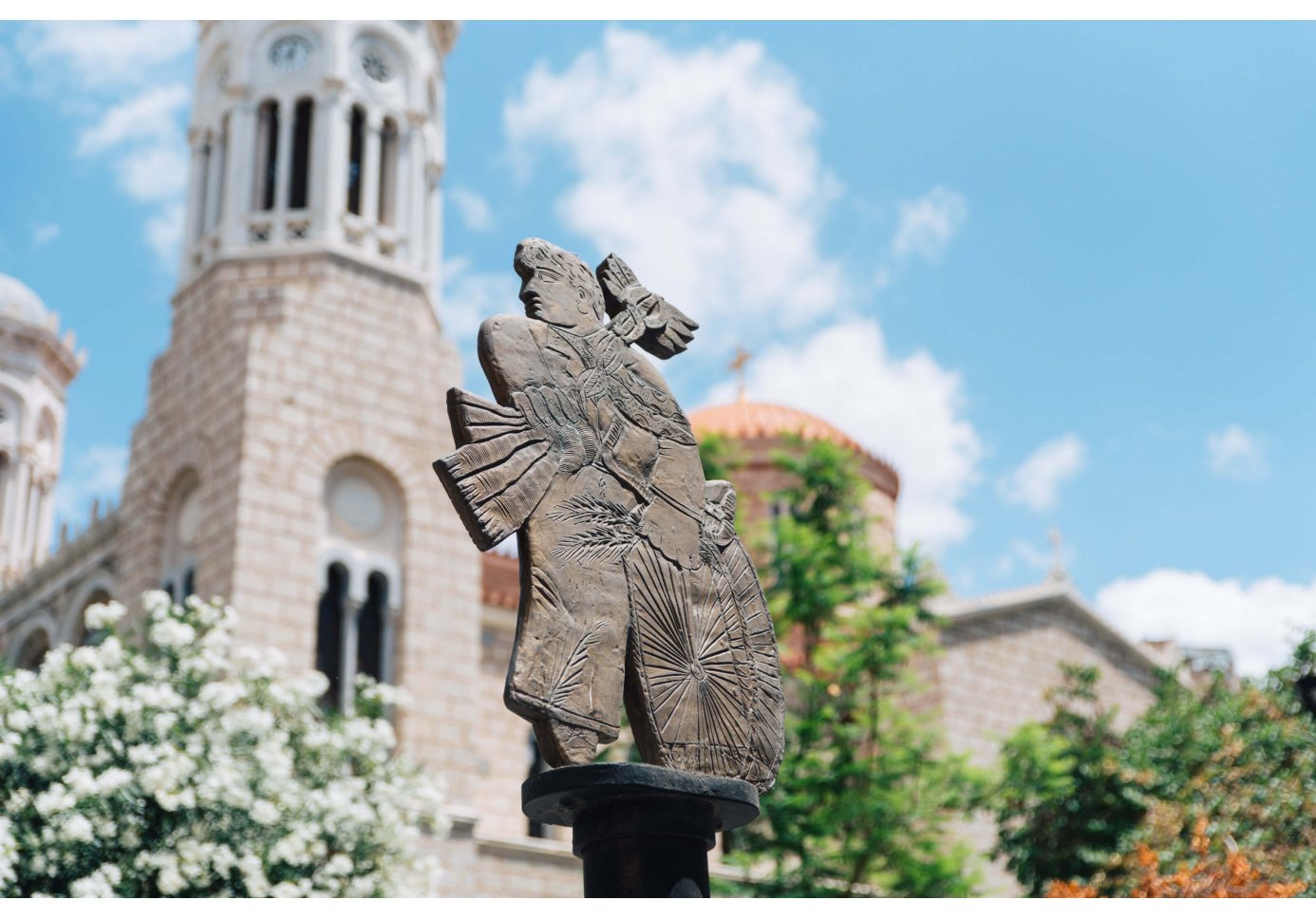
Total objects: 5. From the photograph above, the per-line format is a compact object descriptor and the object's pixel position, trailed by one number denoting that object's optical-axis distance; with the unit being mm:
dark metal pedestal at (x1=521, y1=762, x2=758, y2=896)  4254
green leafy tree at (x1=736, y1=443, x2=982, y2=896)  14922
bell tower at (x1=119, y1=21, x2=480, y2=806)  16719
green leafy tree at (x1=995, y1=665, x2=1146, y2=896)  15680
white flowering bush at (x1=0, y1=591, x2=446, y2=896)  9836
